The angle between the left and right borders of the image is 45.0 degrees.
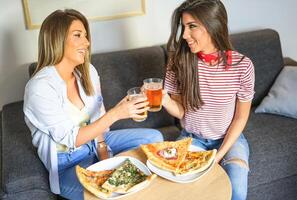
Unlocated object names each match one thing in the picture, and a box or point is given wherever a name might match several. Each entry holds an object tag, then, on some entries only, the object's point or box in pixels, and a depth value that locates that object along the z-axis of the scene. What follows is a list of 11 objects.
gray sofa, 1.68
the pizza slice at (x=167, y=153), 1.47
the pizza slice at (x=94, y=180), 1.33
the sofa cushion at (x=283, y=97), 2.32
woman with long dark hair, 1.71
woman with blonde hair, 1.60
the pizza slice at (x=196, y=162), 1.43
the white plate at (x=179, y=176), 1.40
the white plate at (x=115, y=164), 1.47
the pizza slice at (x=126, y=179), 1.36
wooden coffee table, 1.33
